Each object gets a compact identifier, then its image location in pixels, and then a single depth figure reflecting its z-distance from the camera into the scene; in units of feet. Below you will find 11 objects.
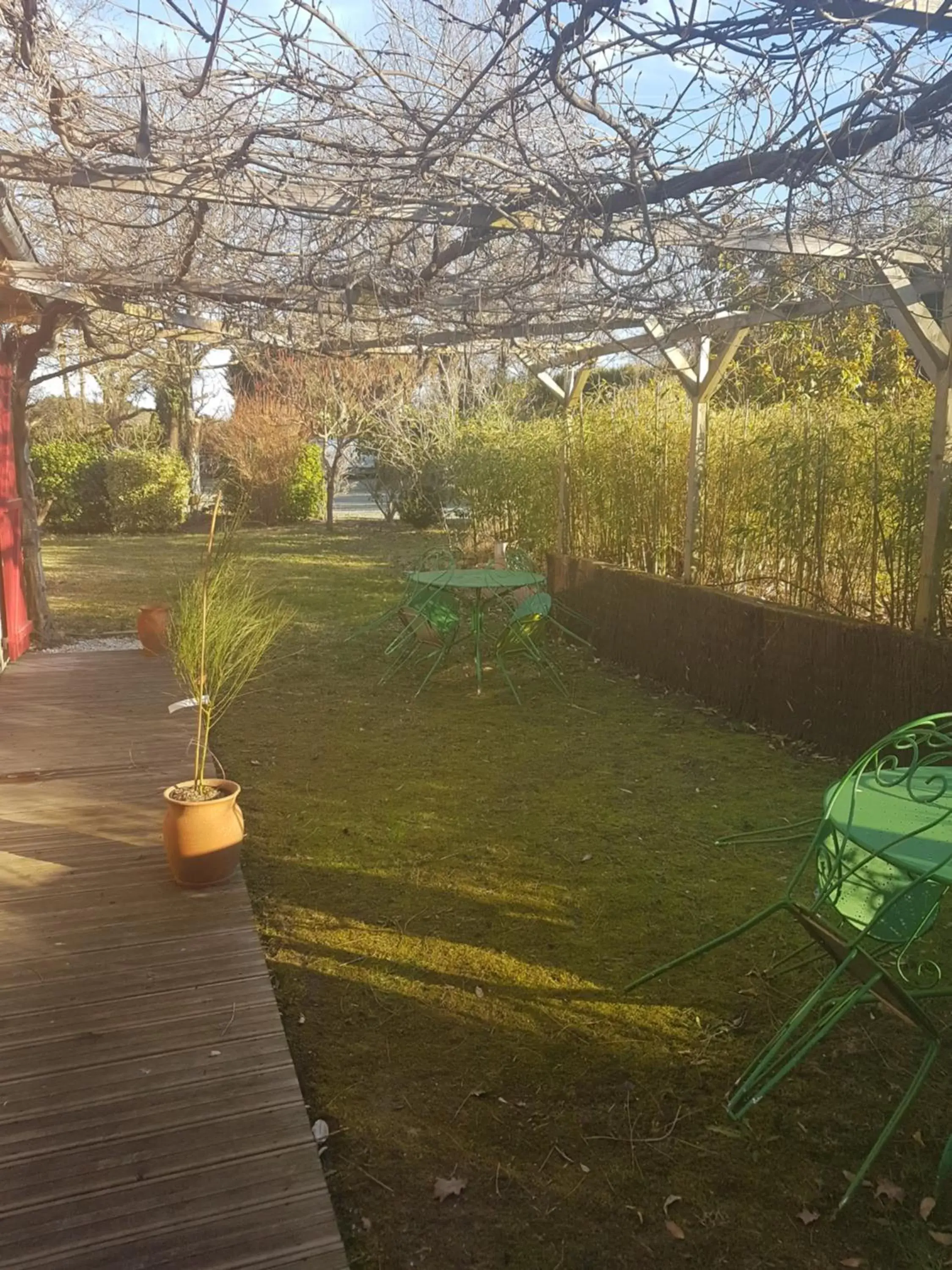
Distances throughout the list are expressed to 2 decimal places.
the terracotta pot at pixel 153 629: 20.51
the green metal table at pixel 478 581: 18.40
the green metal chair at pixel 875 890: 5.67
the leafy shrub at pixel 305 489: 54.49
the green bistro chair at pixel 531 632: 18.61
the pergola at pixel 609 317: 10.34
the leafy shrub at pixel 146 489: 49.96
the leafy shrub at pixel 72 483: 49.24
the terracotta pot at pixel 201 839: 9.37
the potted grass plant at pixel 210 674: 9.43
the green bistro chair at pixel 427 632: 19.38
